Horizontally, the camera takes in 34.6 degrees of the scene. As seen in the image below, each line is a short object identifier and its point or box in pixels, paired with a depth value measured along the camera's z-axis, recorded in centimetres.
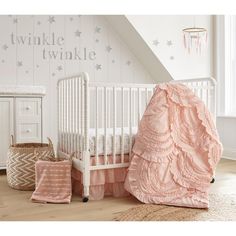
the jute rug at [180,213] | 202
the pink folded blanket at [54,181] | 241
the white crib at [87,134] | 239
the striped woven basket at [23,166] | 272
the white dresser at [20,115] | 323
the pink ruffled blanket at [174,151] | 237
